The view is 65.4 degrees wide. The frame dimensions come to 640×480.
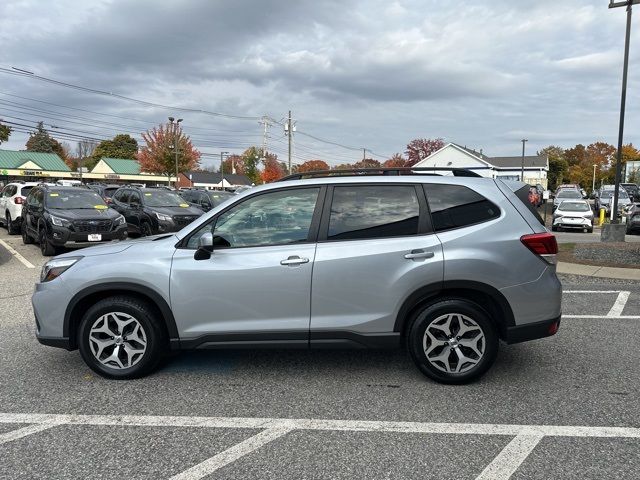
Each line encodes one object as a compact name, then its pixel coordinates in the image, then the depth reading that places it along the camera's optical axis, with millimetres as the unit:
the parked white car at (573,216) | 22141
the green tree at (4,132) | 75188
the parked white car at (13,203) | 15734
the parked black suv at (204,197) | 20688
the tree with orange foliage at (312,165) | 104250
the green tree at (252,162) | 118125
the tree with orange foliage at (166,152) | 49062
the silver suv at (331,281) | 3977
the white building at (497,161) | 76250
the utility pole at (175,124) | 43016
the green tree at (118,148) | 112688
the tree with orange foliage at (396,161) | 95875
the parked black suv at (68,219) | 11445
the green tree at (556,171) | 105000
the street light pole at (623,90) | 14567
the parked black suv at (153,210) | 14164
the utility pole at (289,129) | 51616
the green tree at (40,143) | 111875
